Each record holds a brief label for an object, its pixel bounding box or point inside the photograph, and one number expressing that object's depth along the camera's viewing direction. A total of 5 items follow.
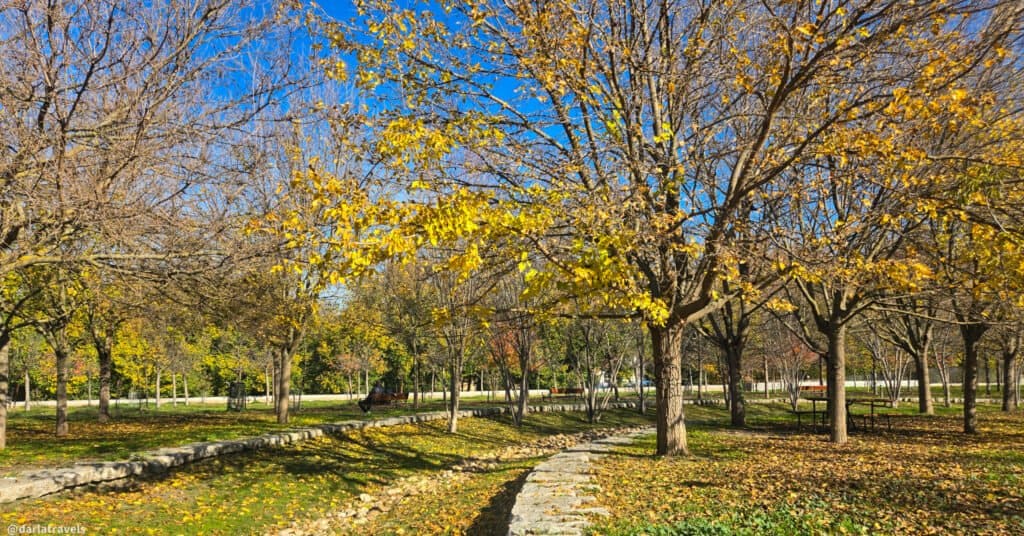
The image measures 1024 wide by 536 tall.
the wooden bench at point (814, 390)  33.62
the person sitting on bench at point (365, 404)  21.73
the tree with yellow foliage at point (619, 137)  5.82
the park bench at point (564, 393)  37.38
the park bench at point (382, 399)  27.02
